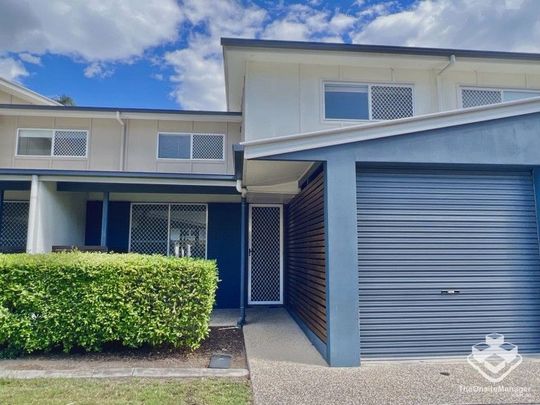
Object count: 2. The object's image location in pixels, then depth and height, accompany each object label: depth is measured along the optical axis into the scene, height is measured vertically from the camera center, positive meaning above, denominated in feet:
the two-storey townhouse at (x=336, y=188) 16.78 +3.49
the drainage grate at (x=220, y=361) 16.37 -5.17
